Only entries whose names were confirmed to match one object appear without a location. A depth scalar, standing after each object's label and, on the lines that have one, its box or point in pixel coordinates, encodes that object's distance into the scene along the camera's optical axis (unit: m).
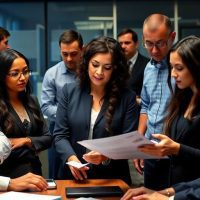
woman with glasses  2.16
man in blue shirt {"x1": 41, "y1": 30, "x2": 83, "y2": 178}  3.36
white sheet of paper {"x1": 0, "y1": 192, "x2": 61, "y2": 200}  1.64
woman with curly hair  2.16
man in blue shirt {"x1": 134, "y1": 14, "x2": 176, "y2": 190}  2.39
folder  1.74
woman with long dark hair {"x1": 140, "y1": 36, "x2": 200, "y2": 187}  1.89
